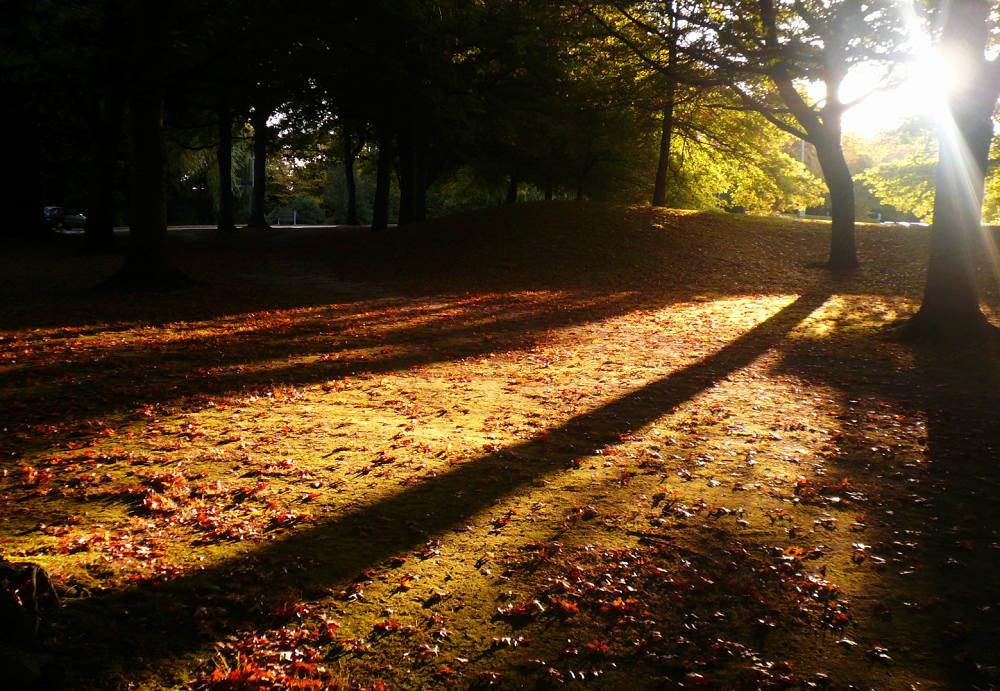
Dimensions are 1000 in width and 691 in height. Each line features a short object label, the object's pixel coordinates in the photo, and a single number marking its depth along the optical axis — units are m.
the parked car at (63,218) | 34.12
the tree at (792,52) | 12.62
